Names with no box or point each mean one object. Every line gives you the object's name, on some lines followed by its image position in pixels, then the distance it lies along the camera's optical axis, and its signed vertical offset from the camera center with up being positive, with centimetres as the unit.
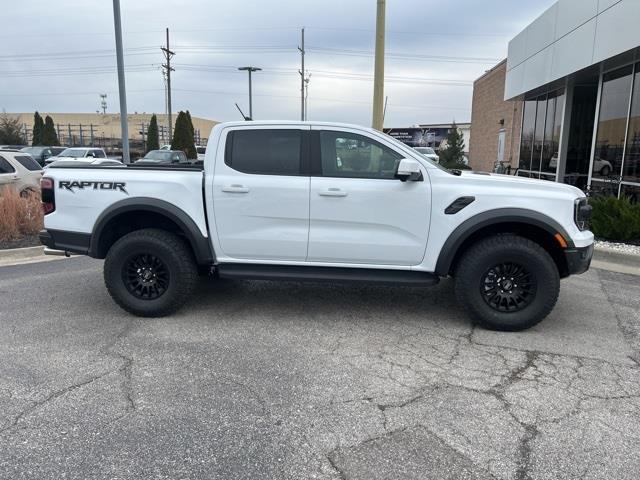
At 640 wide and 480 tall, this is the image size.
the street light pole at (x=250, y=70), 3588 +550
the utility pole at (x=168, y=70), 4141 +621
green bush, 827 -100
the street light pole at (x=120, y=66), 1472 +230
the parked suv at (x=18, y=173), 1216 -66
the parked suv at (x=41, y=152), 2345 -32
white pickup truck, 477 -64
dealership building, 1009 +161
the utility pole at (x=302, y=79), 4731 +652
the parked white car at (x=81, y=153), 2252 -31
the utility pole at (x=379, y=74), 1064 +160
